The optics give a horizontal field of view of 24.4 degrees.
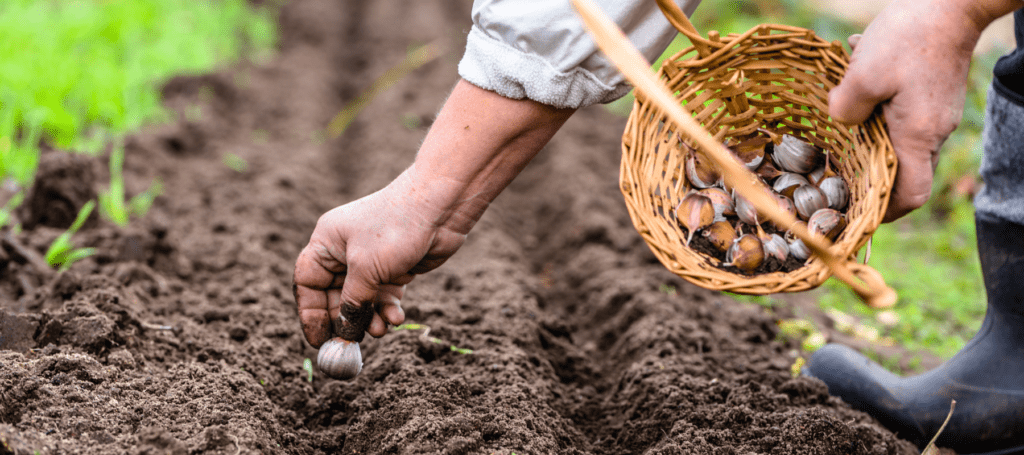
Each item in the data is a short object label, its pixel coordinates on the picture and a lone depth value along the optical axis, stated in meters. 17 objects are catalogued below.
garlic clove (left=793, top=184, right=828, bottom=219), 2.13
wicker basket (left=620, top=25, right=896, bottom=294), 2.04
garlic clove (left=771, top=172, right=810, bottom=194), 2.15
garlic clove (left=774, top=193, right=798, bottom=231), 2.14
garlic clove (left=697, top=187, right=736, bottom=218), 2.15
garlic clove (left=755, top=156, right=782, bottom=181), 2.18
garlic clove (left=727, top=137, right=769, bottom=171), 2.18
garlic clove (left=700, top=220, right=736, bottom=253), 2.14
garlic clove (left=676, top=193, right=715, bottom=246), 2.14
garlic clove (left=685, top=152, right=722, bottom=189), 2.17
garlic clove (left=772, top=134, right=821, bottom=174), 2.15
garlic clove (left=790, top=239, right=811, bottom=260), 2.10
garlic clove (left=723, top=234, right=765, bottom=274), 2.11
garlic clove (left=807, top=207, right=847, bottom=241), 2.09
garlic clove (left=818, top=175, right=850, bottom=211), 2.12
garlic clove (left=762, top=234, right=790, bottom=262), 2.11
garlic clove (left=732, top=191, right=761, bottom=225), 2.14
